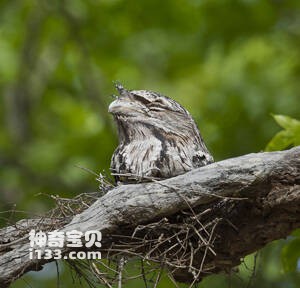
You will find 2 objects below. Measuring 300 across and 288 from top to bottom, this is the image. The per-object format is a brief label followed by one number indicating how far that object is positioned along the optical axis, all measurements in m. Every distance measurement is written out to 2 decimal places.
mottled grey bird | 8.71
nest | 7.76
